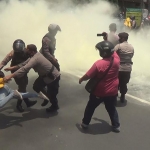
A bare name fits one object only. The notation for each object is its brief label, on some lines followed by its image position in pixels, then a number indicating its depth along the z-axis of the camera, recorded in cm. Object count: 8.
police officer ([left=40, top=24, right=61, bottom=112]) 574
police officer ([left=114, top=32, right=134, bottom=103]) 621
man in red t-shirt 476
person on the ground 494
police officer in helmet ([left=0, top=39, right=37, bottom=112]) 532
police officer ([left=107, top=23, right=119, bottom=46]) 661
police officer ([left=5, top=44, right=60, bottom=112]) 509
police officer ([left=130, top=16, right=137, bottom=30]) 1647
